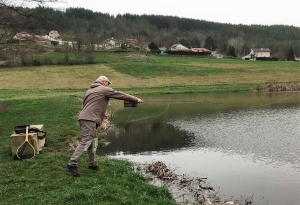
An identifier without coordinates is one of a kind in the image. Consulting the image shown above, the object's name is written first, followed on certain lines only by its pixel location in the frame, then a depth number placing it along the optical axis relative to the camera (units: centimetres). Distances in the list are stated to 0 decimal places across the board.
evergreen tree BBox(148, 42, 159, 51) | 10629
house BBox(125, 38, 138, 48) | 11549
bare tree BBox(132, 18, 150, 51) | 9771
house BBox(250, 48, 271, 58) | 14125
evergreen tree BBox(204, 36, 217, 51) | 14888
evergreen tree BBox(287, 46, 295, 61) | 11369
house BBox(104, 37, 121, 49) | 11726
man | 832
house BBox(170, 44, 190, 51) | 14105
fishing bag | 1021
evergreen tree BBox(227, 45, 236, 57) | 11851
